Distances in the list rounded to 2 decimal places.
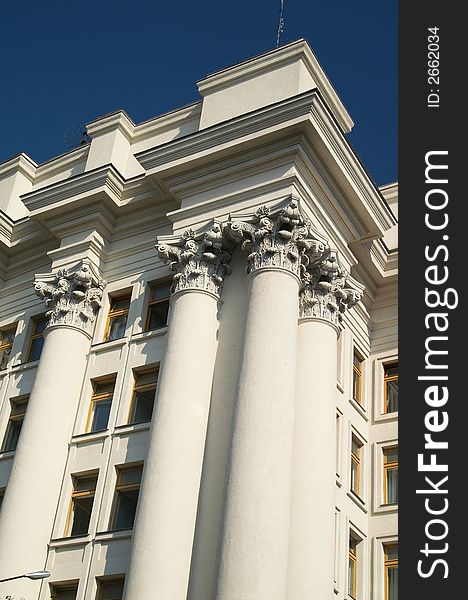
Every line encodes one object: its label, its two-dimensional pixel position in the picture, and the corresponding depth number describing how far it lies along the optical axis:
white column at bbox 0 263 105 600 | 26.08
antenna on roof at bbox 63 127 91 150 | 38.34
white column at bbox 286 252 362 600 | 23.27
